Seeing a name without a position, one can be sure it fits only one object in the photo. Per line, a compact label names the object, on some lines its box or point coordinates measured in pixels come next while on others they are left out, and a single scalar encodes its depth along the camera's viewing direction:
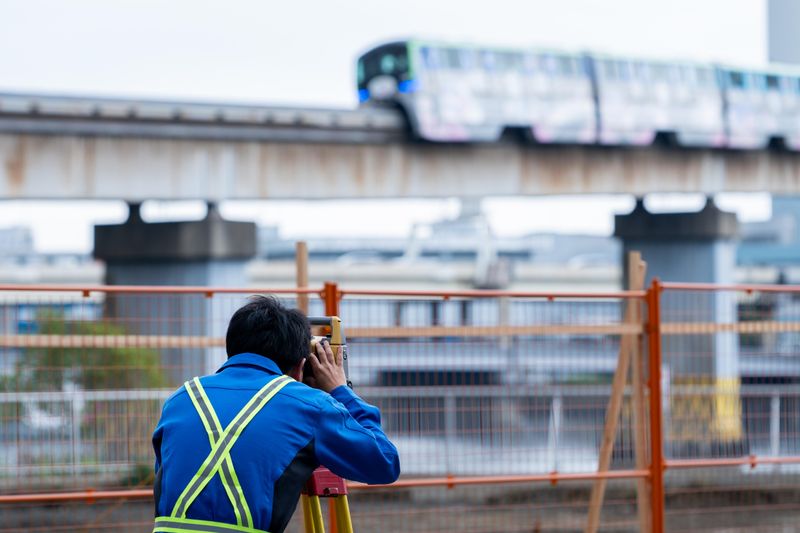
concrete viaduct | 37.22
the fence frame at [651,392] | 12.73
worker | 6.11
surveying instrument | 7.15
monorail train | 46.78
